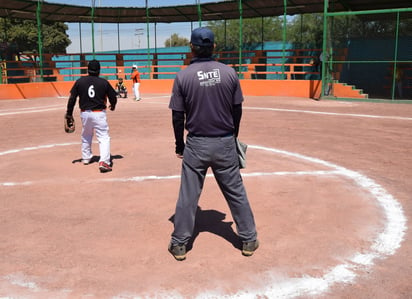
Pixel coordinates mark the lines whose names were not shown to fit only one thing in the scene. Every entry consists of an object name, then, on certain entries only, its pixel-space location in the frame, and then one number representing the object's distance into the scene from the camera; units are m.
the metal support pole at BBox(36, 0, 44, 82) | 24.03
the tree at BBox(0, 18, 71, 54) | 45.12
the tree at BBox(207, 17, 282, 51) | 68.31
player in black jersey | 7.25
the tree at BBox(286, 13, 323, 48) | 54.61
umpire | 3.72
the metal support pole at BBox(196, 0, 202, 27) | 26.82
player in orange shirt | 19.78
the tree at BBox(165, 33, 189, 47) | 94.71
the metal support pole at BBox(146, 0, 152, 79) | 27.91
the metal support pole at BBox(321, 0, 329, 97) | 19.20
